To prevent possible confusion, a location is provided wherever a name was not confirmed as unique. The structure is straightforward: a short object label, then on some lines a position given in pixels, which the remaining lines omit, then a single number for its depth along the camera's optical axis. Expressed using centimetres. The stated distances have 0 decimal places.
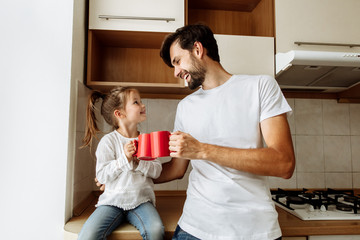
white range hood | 130
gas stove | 120
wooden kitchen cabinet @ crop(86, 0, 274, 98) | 139
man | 87
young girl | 103
